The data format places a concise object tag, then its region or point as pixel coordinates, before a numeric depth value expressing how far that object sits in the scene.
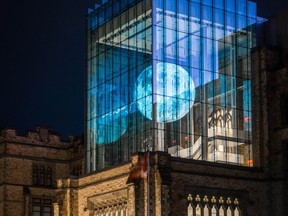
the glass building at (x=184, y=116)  54.38
